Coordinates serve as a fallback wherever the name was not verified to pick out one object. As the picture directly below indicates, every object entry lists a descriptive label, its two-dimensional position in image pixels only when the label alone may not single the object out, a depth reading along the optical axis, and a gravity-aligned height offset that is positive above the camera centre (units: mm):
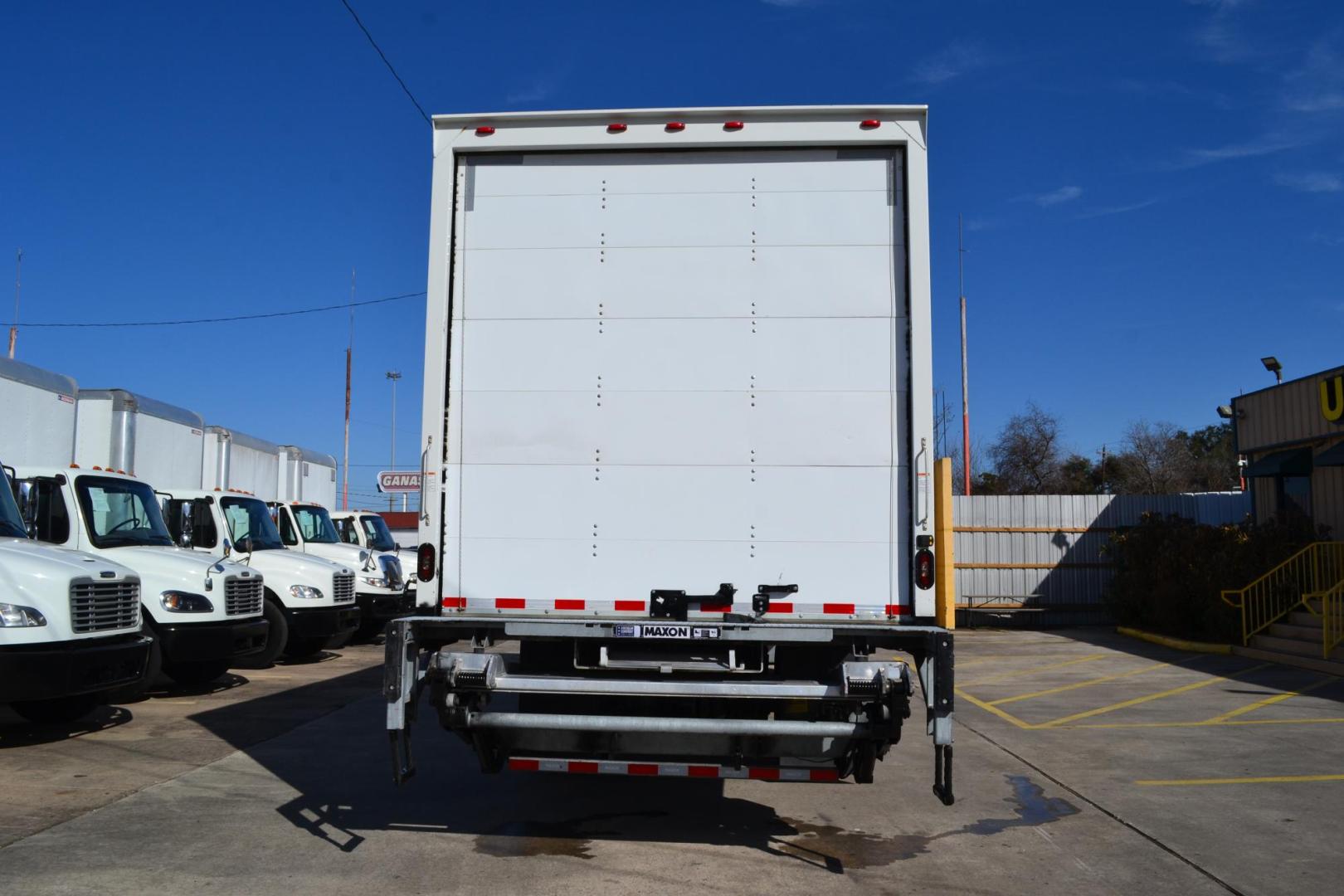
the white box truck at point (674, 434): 5863 +614
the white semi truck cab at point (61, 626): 8258 -689
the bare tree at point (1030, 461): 50062 +3971
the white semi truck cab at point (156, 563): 10594 -245
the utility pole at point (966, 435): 30097 +3305
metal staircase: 16250 -863
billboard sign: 39312 +2141
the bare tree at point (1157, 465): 48188 +3850
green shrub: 18453 -331
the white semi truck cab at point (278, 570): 14211 -392
